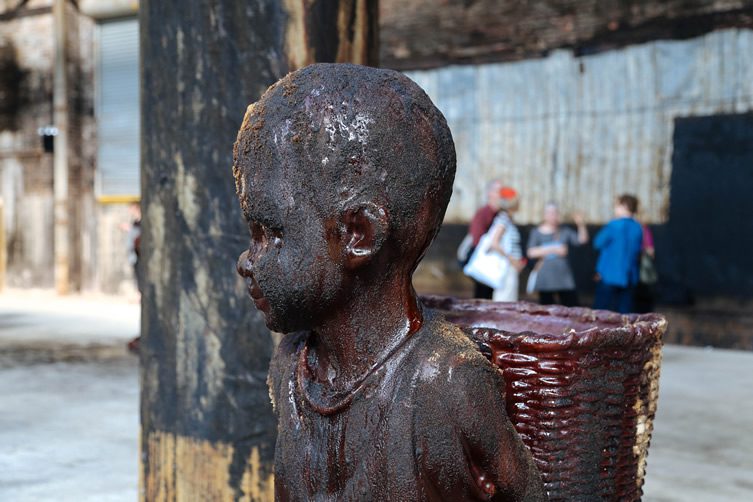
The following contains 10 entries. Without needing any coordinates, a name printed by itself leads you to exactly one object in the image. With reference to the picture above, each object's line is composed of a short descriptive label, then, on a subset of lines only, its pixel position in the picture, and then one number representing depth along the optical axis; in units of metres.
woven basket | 1.31
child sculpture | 1.19
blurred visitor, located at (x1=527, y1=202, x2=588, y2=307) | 6.74
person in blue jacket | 6.53
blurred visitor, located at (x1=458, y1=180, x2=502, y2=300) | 6.14
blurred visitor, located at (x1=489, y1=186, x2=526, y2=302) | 6.00
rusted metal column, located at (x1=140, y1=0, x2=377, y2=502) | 1.92
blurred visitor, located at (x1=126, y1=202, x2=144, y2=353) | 6.99
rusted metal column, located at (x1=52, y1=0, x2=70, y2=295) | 12.16
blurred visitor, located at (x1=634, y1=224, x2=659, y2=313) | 7.01
